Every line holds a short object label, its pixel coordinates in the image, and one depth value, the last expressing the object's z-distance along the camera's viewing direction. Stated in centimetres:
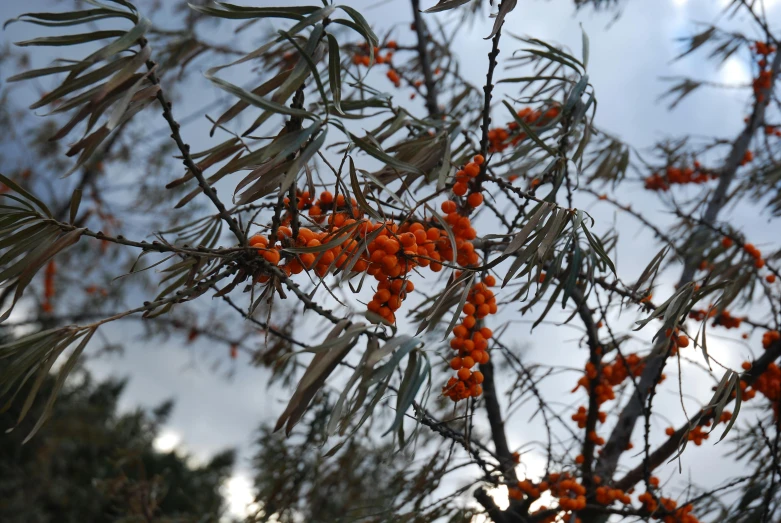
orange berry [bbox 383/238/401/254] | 66
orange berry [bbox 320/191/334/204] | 89
